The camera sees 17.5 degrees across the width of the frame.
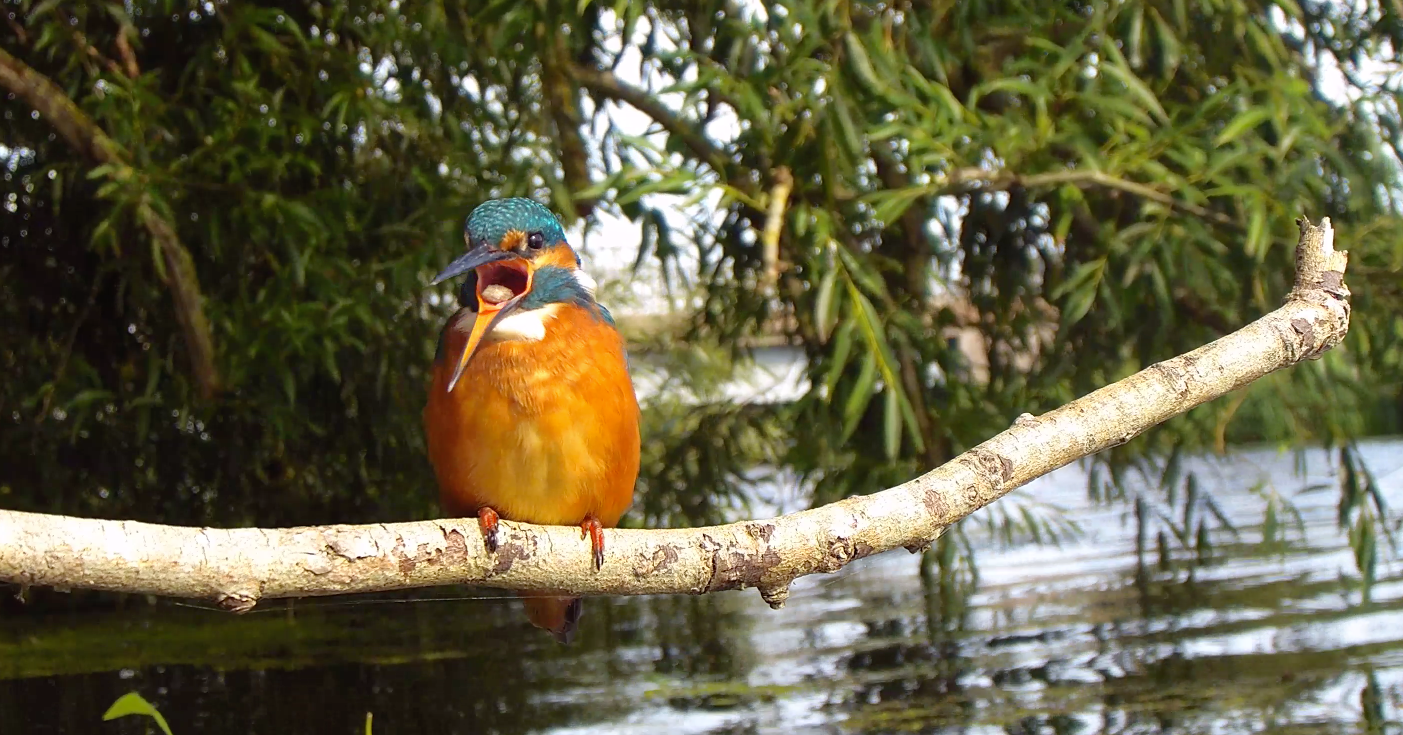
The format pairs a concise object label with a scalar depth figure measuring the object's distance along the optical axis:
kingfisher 1.32
